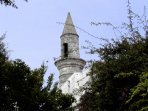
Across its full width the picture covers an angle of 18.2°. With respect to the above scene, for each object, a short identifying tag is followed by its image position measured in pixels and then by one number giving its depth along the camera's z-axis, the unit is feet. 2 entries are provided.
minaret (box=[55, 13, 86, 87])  123.54
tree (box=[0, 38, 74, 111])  49.83
